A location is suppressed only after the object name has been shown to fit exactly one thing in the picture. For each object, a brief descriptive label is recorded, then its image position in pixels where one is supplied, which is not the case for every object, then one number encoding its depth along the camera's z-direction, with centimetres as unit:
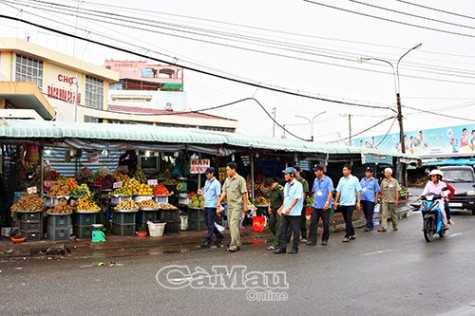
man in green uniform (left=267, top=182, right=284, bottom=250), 1001
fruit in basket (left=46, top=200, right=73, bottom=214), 1082
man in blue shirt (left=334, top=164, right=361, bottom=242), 1138
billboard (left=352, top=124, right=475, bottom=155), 4047
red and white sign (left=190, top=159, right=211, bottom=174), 1375
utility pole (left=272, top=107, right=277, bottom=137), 4388
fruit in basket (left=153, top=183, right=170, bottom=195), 1262
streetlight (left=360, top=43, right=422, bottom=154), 2635
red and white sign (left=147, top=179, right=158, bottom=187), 1276
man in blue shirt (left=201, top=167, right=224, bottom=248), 1042
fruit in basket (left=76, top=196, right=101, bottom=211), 1126
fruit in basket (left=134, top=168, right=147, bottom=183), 1323
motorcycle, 1063
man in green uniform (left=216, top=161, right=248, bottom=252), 967
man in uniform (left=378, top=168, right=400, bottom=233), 1270
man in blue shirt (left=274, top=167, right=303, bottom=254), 921
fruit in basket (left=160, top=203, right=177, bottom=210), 1238
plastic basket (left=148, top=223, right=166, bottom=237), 1189
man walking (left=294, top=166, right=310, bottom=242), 1076
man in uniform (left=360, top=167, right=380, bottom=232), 1291
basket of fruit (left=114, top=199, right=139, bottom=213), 1168
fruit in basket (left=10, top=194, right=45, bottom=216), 1062
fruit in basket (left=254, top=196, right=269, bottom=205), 1473
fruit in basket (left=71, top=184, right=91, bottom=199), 1164
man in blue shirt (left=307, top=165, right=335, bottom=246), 1057
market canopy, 1062
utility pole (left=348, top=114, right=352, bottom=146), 5602
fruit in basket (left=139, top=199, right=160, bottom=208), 1200
